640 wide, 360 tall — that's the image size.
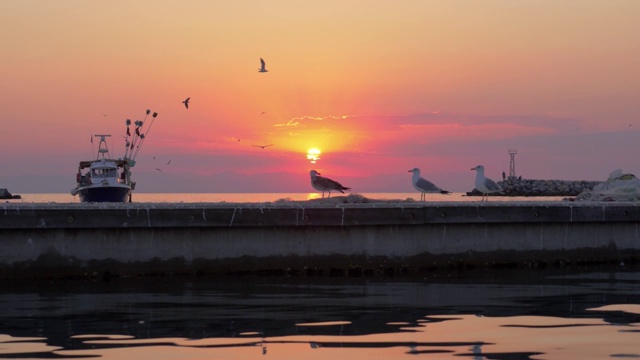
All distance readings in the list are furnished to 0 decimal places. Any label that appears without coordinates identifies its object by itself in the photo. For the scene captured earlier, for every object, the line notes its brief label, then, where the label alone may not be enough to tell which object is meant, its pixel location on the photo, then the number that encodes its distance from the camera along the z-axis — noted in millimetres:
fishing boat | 66062
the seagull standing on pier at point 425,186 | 34038
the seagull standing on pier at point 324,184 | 33812
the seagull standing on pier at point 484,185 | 34938
